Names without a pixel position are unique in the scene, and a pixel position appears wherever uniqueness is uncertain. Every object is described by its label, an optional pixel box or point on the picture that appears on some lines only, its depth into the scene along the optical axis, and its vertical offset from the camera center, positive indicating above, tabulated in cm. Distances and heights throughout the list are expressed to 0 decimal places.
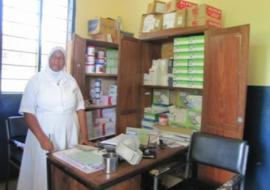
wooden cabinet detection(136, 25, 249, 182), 193 +3
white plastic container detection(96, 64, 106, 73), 291 +15
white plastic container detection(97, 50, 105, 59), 292 +31
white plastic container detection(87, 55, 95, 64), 284 +24
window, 273 +49
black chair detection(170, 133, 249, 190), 172 -53
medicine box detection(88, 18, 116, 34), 307 +68
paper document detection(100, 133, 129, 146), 186 -45
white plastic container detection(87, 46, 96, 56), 283 +33
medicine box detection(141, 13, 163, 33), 261 +64
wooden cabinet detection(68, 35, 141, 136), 263 +7
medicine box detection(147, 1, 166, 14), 263 +81
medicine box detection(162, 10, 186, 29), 237 +63
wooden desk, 136 -55
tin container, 144 -48
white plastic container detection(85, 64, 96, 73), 283 +14
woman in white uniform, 195 -29
